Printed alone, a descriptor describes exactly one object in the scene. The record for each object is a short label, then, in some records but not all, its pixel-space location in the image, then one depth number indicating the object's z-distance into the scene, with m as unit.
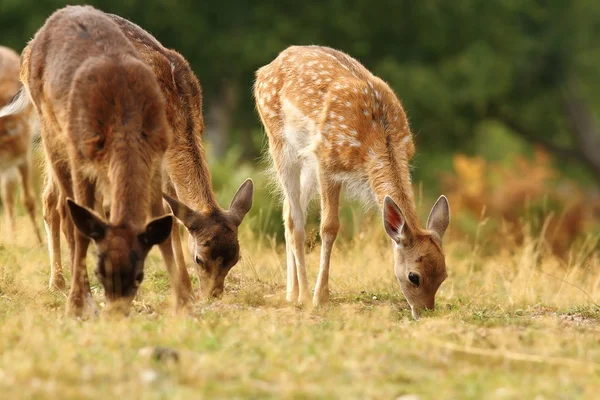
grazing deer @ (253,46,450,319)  17.55
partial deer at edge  23.23
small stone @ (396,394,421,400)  10.56
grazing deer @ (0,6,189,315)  14.08
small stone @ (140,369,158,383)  10.62
